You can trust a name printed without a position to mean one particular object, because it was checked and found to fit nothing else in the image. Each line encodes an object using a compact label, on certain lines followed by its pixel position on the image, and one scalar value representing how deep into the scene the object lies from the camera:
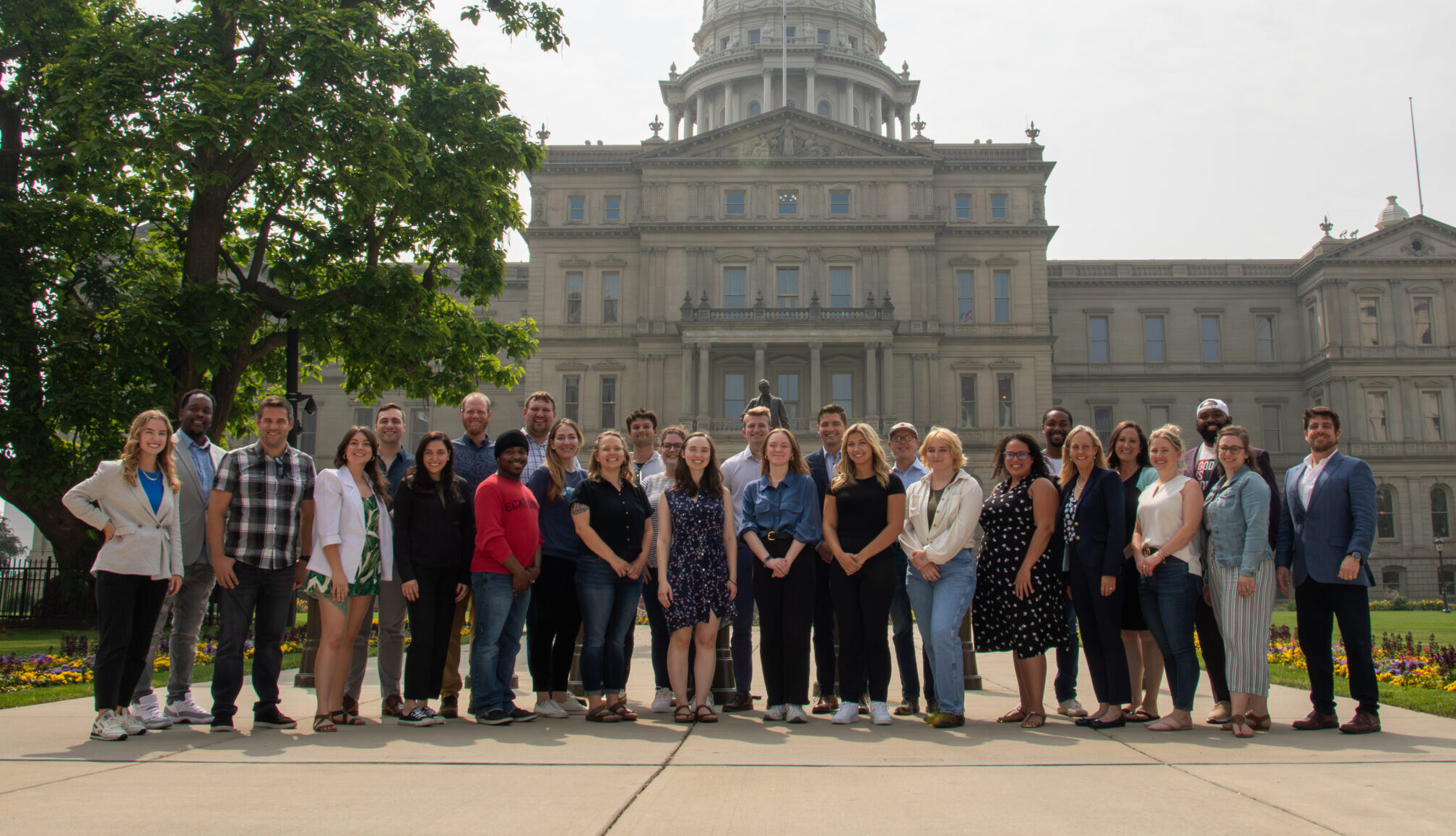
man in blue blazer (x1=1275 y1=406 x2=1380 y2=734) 7.65
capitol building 48.84
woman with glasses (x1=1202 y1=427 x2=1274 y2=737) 7.55
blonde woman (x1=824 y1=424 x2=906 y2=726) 7.88
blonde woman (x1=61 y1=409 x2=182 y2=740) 7.16
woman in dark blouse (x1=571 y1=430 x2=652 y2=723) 7.98
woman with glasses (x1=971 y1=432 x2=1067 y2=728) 7.86
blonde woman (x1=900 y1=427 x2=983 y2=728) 7.74
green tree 16.27
